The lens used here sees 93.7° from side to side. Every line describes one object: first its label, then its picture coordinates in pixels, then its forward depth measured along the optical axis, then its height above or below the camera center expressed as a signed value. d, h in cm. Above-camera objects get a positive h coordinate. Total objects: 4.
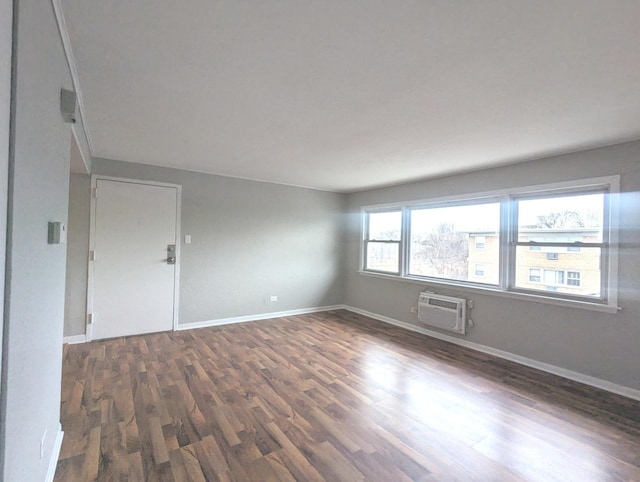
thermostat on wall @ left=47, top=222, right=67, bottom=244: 144 +1
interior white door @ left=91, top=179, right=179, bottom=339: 380 -28
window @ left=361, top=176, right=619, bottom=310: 293 +8
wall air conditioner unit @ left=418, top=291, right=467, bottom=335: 389 -90
